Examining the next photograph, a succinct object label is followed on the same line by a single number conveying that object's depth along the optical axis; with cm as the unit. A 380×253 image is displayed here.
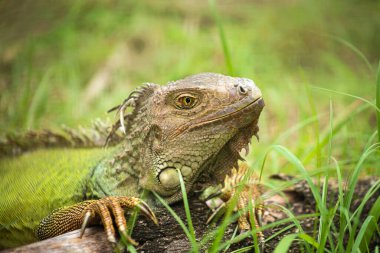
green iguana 554
